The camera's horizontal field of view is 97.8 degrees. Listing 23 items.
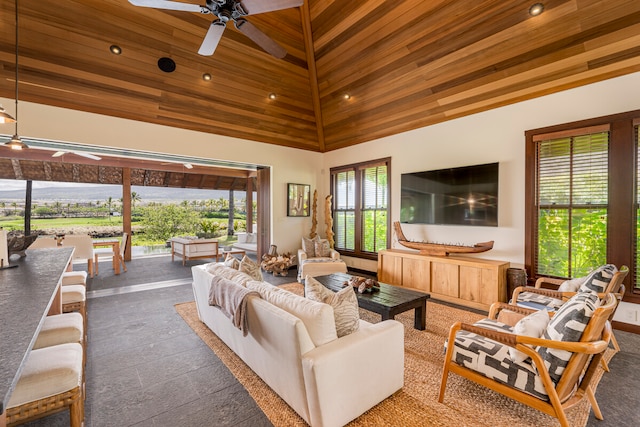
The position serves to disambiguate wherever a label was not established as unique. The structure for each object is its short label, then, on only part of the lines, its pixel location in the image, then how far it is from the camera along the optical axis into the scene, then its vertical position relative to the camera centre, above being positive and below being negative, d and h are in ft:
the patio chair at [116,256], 20.44 -3.25
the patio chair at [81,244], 18.02 -2.07
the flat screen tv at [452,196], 14.05 +0.91
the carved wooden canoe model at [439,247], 14.12 -1.88
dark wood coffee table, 9.68 -3.22
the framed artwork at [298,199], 22.24 +1.09
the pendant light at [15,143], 10.37 +2.60
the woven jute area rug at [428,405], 6.16 -4.59
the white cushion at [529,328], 6.02 -2.63
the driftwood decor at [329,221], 22.30 -0.72
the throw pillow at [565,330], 5.38 -2.33
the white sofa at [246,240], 28.68 -2.89
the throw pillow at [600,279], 8.23 -2.00
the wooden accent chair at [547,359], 5.37 -3.16
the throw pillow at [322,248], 19.72 -2.52
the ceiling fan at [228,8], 8.38 +6.38
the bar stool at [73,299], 9.15 -2.88
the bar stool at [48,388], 4.15 -2.76
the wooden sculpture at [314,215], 23.18 -0.20
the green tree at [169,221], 31.83 -1.00
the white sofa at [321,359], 5.53 -3.18
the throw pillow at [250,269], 9.73 -1.98
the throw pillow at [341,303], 6.40 -2.15
